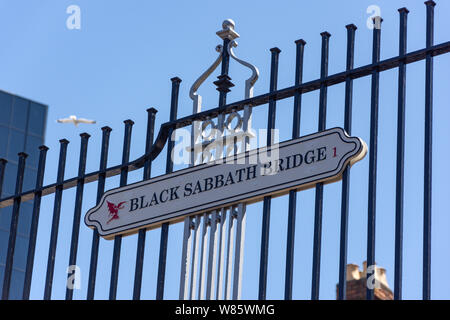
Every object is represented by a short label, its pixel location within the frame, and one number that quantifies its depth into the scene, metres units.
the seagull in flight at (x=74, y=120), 25.60
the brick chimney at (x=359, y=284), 23.88
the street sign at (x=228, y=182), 7.90
